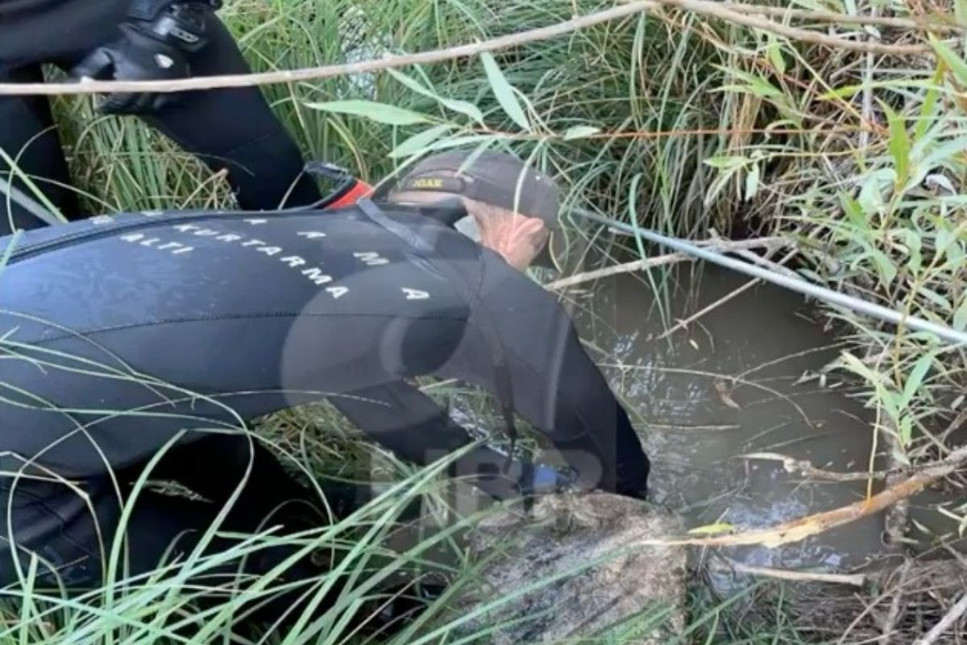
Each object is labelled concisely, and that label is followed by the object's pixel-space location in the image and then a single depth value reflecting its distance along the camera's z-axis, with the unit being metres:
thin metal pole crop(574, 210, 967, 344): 0.99
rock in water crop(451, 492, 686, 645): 1.19
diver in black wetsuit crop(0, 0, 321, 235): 1.45
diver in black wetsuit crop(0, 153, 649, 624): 1.02
